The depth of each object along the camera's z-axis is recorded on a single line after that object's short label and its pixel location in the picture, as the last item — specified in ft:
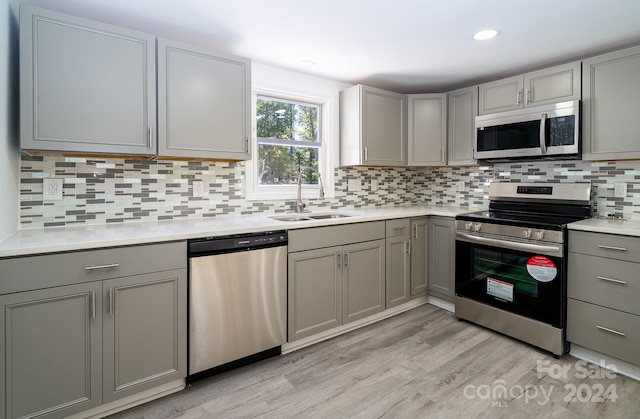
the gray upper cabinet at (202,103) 6.75
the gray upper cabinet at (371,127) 10.32
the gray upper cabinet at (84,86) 5.59
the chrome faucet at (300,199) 9.62
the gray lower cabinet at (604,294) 6.59
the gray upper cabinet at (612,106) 7.43
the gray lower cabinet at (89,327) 4.81
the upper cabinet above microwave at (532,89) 8.30
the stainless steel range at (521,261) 7.47
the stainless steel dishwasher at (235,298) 6.30
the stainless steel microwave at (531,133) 8.21
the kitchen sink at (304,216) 8.86
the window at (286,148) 9.55
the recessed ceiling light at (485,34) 7.24
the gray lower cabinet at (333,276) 7.68
